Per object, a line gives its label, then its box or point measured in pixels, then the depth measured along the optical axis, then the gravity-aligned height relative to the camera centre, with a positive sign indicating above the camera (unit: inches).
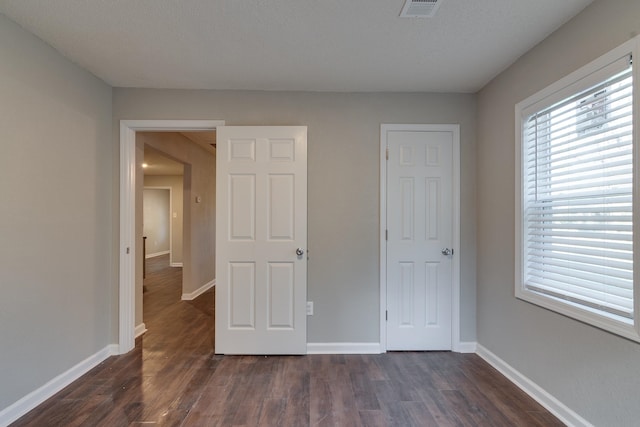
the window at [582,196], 58.1 +4.2
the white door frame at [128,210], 106.1 +1.3
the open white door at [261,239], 104.7 -9.1
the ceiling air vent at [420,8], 62.8 +45.4
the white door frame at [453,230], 107.5 -5.2
